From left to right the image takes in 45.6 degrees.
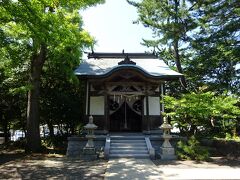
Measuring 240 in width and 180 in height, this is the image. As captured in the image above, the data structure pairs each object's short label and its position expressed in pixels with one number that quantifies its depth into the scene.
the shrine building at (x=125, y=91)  15.77
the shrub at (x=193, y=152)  11.96
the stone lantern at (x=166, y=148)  12.62
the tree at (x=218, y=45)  19.34
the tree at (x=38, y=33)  8.84
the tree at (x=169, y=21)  20.36
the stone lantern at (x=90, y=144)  12.83
